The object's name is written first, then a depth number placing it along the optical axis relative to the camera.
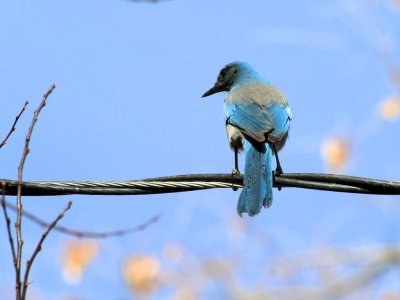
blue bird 12.74
